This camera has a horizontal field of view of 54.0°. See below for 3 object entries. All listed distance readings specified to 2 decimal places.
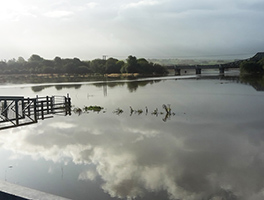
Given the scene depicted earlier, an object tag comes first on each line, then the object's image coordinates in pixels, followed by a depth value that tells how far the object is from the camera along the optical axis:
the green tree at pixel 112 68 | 160.75
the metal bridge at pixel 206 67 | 176.94
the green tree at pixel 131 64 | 155.50
